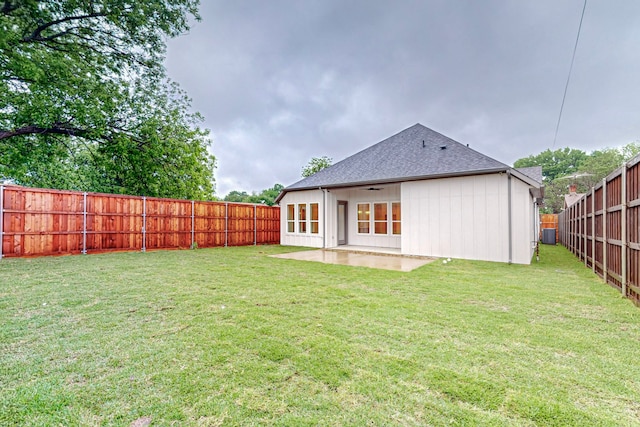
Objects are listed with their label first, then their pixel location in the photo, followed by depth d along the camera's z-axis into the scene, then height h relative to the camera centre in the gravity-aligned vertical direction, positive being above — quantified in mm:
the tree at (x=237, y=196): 44844 +3787
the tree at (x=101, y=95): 9086 +4696
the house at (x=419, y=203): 7914 +588
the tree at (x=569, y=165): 29984 +6843
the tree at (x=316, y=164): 31391 +6228
